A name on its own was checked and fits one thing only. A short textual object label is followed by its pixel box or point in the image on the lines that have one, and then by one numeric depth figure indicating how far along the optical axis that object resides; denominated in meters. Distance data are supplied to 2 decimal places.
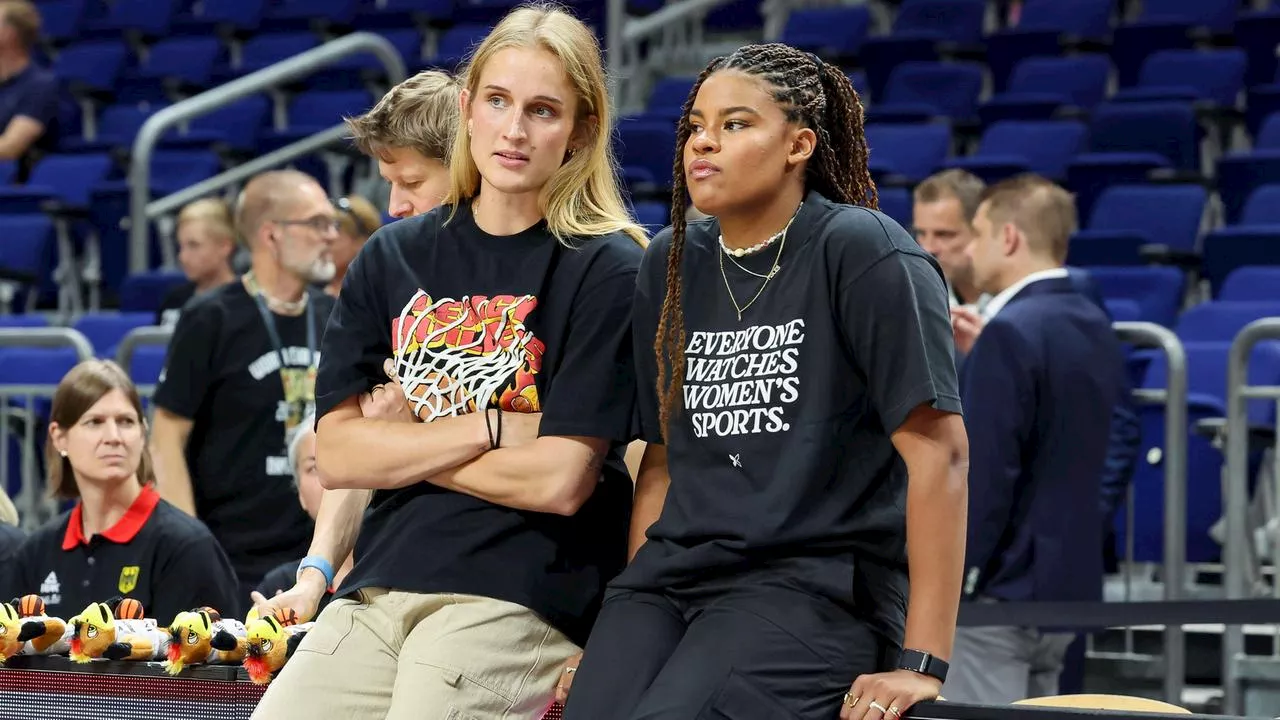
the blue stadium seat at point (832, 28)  20.92
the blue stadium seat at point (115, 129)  22.31
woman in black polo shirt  8.83
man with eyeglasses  10.53
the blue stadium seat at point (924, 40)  20.27
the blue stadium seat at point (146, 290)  17.98
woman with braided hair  4.92
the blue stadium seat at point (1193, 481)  11.91
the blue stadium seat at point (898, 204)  15.98
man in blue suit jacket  9.86
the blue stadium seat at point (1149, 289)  14.38
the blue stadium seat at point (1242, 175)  16.11
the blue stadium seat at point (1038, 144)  17.53
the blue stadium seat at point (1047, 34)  19.67
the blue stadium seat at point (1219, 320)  13.31
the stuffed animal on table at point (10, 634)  6.10
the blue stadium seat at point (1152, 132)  17.22
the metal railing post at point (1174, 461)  11.07
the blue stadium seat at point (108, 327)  16.56
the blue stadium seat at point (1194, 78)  17.78
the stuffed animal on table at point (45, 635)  6.12
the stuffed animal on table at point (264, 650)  5.82
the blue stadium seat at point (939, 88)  19.50
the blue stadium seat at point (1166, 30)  19.06
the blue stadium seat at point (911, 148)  17.92
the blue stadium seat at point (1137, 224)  15.47
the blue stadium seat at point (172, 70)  23.52
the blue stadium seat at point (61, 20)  26.16
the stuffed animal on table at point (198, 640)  5.88
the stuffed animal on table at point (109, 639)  6.02
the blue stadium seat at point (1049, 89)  18.55
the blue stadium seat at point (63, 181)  20.67
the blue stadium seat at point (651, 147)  18.47
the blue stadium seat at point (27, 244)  20.08
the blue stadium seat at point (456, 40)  21.86
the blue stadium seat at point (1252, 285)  13.90
